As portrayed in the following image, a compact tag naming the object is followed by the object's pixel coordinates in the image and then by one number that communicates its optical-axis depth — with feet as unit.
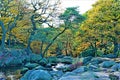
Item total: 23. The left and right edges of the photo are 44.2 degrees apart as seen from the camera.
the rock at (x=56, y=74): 24.10
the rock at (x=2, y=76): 28.20
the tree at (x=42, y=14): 51.38
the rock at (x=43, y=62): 44.38
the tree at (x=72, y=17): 51.79
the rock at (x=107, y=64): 30.04
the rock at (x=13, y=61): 43.00
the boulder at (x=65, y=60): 49.82
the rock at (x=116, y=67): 26.93
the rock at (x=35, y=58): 47.18
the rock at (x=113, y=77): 20.89
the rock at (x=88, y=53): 58.54
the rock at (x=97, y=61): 35.71
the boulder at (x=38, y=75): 21.59
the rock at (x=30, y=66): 36.53
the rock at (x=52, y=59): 48.73
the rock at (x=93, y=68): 26.43
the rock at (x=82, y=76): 19.76
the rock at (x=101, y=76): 20.27
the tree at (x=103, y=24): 50.08
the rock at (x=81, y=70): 25.24
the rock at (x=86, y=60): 37.70
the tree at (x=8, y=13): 50.84
